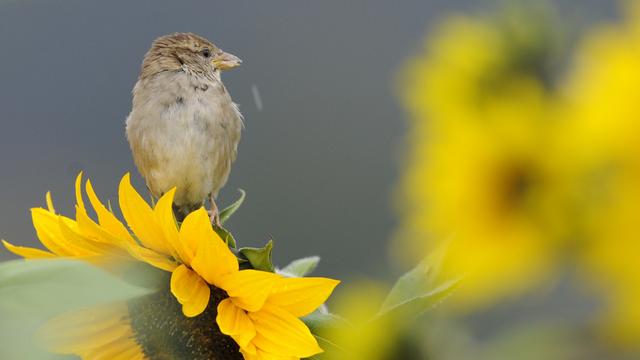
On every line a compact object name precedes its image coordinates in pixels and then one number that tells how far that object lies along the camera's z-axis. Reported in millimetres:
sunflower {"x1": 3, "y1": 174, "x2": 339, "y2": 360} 3534
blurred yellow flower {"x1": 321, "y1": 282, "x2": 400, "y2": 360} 2187
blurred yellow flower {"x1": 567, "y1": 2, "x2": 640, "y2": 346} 1482
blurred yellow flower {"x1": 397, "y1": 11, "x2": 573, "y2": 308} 1730
